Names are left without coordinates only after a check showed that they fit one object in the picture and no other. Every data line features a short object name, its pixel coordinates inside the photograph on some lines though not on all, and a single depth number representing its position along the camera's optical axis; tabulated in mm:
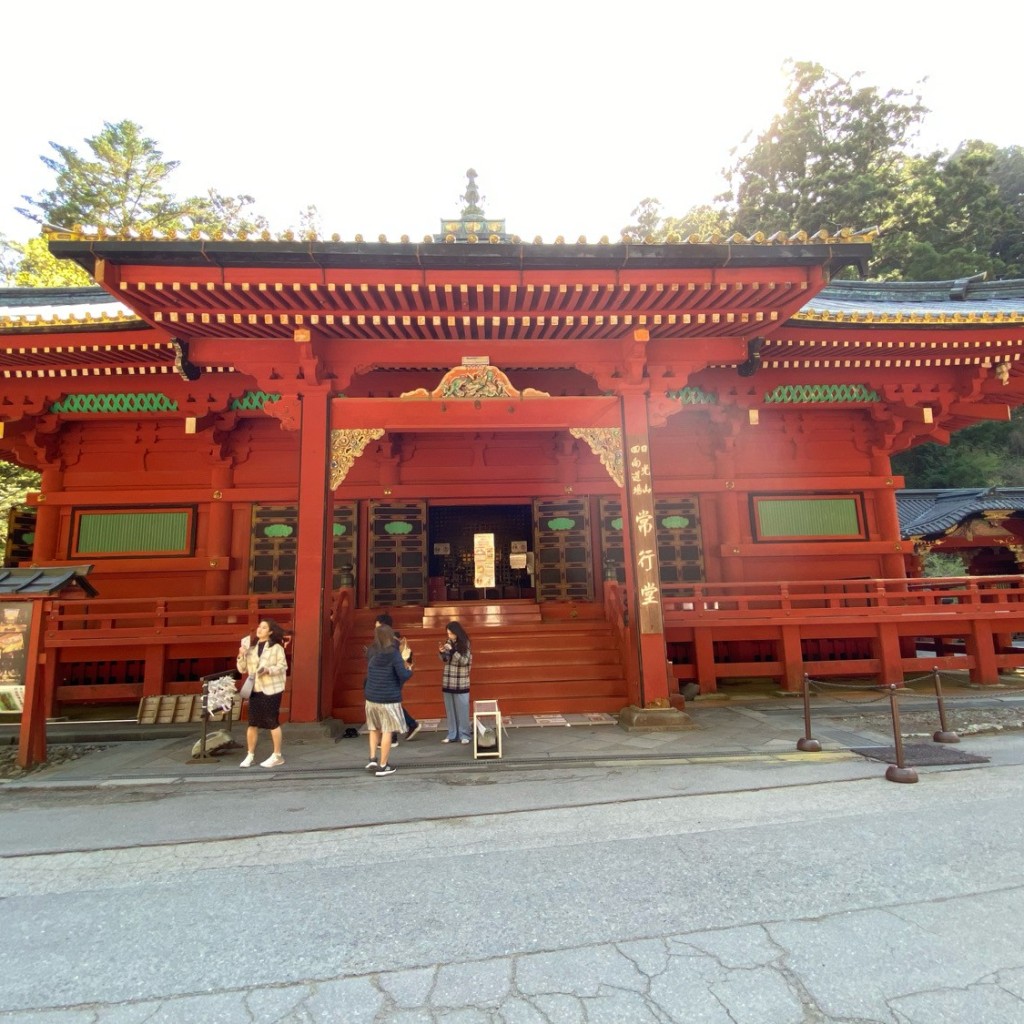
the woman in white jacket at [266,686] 6355
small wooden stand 6441
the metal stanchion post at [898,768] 5285
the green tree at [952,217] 31828
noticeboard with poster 6680
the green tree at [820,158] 34594
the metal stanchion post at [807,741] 6410
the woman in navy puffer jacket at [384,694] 6086
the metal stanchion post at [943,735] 6648
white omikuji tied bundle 7047
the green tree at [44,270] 23984
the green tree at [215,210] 33750
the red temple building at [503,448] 7469
